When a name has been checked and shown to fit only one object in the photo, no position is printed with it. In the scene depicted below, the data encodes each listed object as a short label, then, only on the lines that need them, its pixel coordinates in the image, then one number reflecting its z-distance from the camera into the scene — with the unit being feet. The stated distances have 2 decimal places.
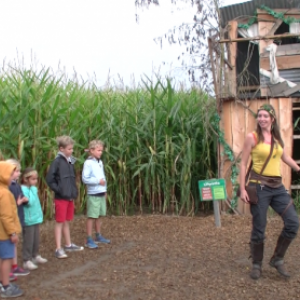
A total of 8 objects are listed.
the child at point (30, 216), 16.43
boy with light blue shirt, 19.43
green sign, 21.67
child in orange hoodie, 13.29
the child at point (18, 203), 15.57
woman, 14.43
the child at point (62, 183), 17.79
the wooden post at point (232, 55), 25.68
